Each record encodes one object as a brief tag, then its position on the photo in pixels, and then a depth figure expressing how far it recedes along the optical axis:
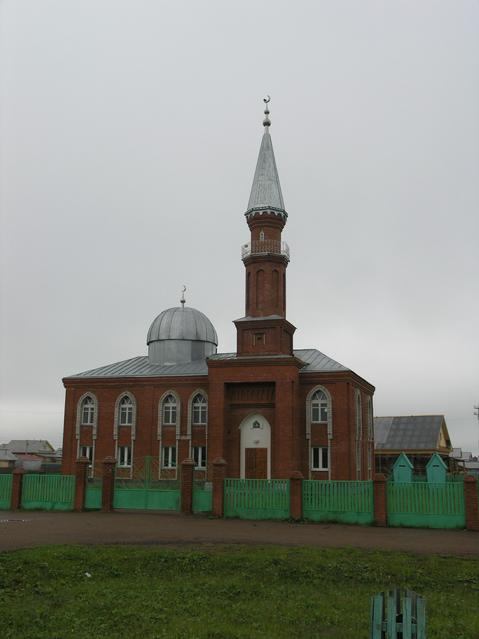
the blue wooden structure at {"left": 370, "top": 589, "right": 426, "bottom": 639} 5.66
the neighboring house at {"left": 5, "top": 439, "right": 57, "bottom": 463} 88.50
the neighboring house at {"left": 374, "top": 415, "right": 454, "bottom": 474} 47.06
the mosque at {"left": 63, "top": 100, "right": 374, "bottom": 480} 28.81
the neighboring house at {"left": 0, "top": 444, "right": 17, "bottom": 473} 63.68
